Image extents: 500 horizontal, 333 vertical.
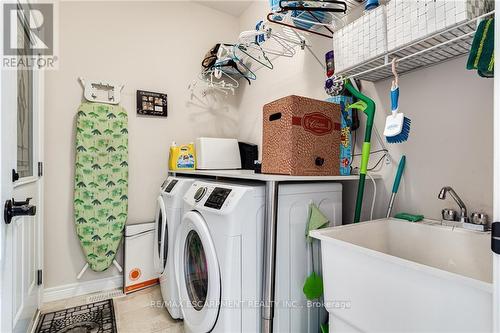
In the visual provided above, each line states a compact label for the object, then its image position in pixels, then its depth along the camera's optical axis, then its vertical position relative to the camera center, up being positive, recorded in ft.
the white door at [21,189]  2.68 -0.40
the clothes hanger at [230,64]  7.43 +3.13
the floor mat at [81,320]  5.51 -3.62
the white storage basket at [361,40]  3.58 +1.90
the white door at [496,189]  1.78 -0.18
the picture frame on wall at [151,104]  7.84 +1.92
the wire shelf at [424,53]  2.95 +1.56
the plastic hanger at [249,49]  6.44 +3.10
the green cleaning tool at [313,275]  4.19 -1.89
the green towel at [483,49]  2.38 +1.10
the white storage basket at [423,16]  2.74 +1.74
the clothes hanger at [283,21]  4.98 +2.97
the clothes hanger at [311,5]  4.33 +2.78
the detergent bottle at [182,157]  7.59 +0.22
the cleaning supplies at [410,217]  4.06 -0.87
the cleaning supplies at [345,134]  4.93 +0.58
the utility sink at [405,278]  2.16 -1.25
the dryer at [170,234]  5.68 -1.66
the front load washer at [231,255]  3.70 -1.37
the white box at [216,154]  7.32 +0.32
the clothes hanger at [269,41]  5.67 +3.03
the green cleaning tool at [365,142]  4.27 +0.37
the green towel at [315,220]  4.18 -0.93
